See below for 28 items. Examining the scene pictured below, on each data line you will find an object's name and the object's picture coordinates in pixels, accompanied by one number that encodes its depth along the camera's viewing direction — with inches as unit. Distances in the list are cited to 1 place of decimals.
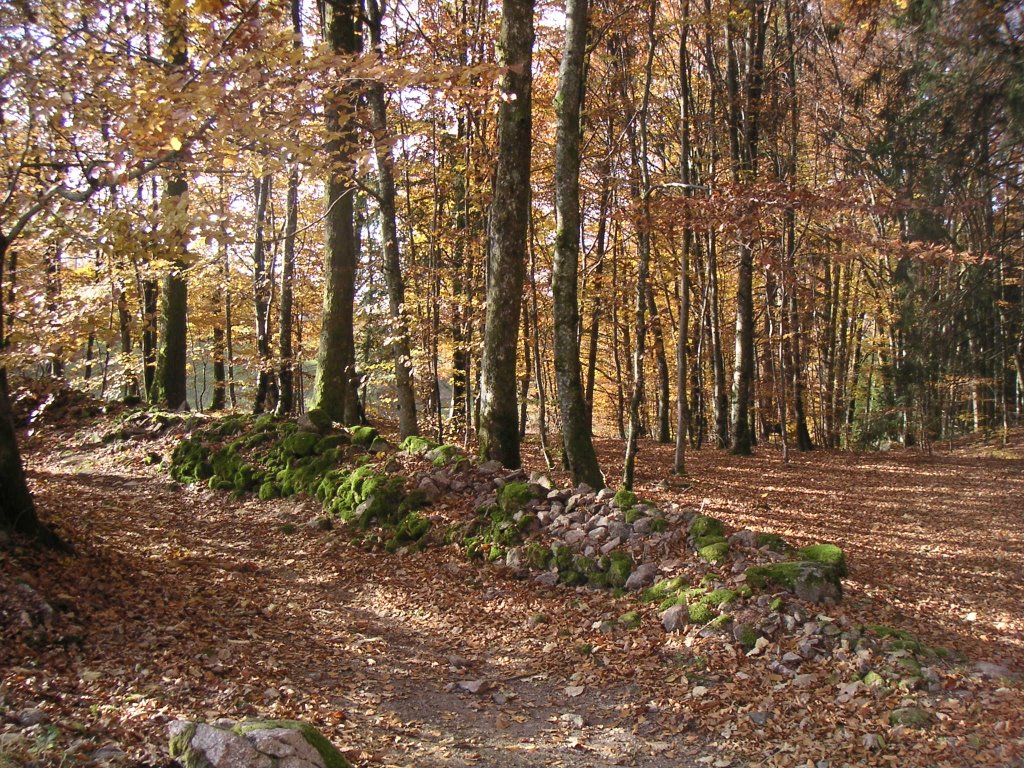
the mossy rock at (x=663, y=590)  238.9
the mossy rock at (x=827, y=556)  234.1
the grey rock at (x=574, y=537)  277.9
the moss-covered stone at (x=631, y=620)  231.5
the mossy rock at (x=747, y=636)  206.5
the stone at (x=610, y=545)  268.5
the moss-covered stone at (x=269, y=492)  394.3
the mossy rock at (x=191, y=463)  435.5
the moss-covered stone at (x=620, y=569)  256.1
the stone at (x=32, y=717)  132.3
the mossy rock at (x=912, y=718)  163.5
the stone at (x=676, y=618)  224.1
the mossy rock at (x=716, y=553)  245.1
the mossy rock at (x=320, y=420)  427.2
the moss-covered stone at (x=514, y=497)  306.2
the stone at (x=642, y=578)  251.1
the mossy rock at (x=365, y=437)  401.1
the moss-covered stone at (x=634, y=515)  276.8
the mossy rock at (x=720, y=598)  221.0
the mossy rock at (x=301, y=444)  410.3
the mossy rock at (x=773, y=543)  250.7
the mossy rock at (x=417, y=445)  377.7
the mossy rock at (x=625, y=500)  285.4
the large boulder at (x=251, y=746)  123.7
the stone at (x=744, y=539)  253.0
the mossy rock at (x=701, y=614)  220.2
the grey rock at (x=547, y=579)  270.1
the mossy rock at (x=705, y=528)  261.0
